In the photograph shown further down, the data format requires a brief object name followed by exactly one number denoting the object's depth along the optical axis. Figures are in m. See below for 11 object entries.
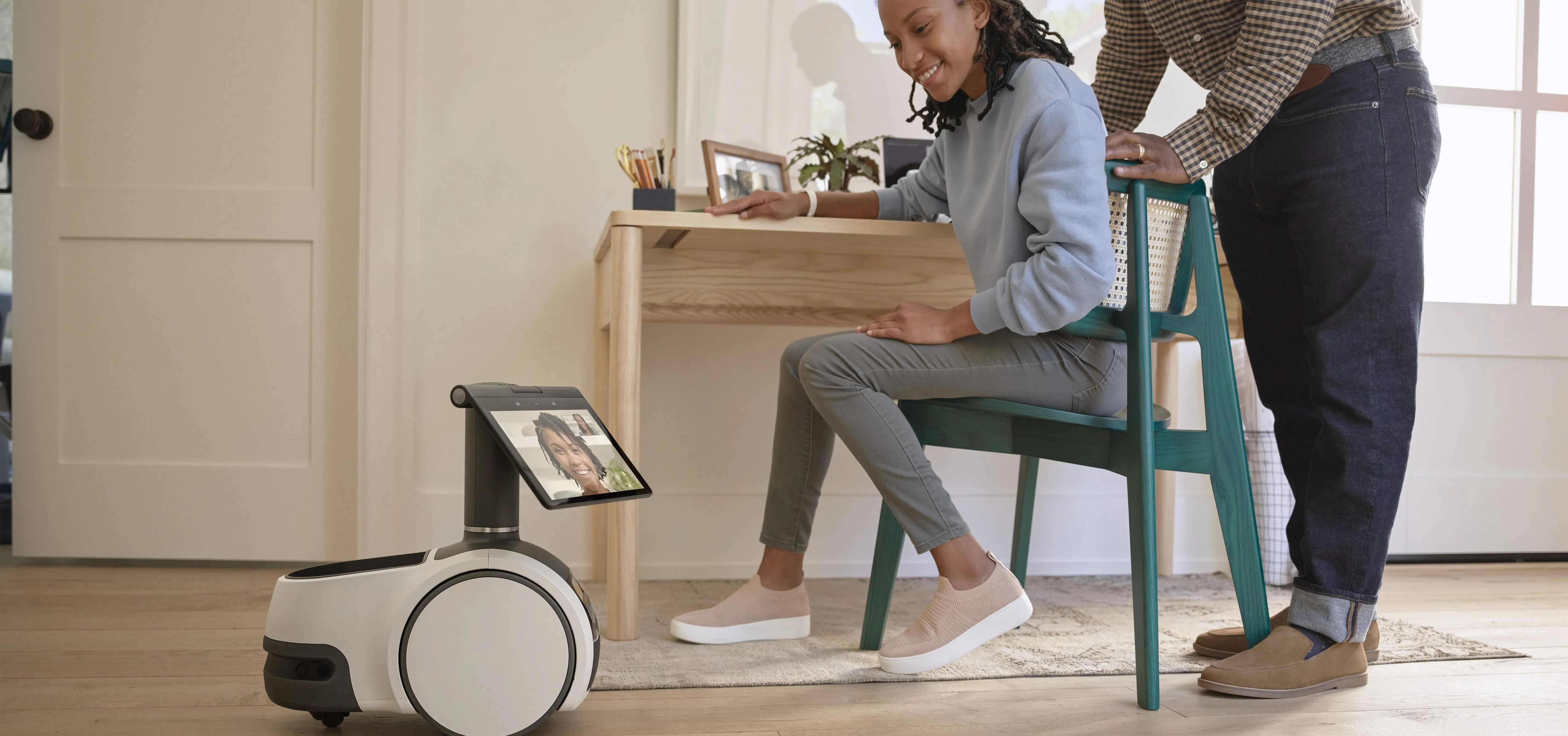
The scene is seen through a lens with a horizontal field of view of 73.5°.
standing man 1.32
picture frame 1.86
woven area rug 1.41
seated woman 1.28
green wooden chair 1.27
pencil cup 1.73
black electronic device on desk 2.02
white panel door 2.19
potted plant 2.00
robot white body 1.05
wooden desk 1.59
